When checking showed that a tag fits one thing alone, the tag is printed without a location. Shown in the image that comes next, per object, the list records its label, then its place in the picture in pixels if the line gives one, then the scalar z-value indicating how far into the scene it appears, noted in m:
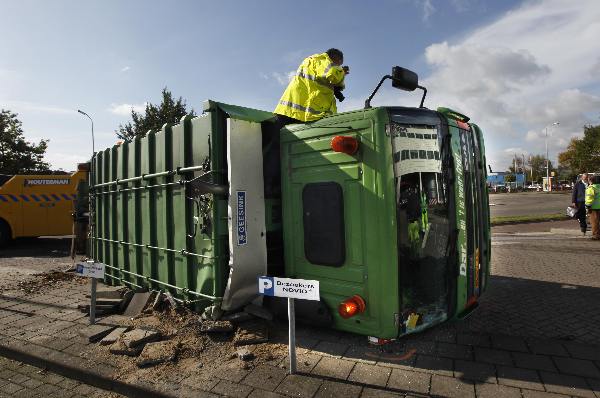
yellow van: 11.82
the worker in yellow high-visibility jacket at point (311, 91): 4.39
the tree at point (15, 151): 33.34
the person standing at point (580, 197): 11.11
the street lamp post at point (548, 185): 61.21
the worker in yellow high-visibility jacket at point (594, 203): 10.41
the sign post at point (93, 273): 4.83
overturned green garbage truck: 3.50
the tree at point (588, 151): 47.09
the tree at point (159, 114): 30.09
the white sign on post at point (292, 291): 3.25
